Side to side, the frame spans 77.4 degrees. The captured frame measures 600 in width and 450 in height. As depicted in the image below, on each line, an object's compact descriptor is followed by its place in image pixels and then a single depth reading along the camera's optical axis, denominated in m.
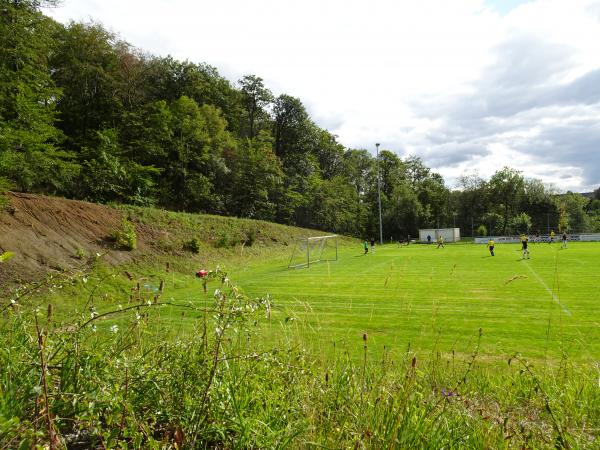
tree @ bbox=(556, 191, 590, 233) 58.09
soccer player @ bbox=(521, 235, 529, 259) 26.56
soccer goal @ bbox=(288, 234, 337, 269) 28.18
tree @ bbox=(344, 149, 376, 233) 75.31
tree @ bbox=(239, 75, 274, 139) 60.50
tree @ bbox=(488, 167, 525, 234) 67.69
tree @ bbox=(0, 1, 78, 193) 16.25
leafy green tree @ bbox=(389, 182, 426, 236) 64.06
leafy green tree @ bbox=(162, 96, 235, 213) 38.31
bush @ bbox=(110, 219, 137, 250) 18.78
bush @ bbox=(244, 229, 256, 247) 30.77
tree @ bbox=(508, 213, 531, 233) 60.25
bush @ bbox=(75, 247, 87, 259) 15.86
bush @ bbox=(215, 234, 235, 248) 26.37
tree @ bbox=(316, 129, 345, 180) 72.62
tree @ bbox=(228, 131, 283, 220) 44.25
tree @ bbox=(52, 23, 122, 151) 33.72
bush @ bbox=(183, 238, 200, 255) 23.12
